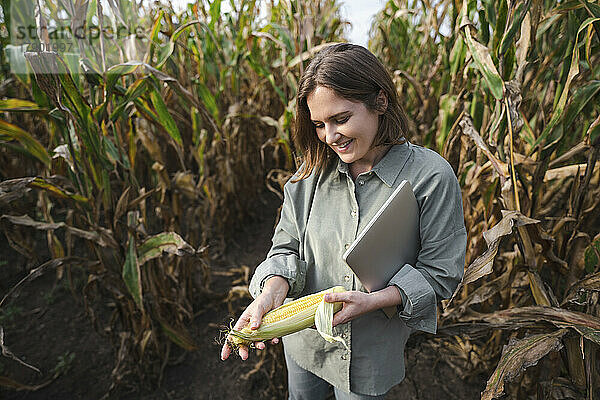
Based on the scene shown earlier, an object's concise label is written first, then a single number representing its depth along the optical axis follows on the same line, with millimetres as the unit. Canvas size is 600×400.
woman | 827
